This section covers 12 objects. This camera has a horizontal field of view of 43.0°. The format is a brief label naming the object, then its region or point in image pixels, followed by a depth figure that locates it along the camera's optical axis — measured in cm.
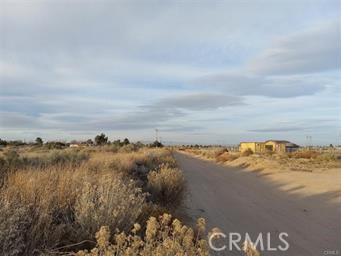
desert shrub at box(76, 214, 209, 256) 451
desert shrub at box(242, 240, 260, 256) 388
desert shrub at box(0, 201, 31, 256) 559
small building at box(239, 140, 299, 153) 10000
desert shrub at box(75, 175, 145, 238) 723
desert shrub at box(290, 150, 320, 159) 5211
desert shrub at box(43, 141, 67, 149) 7489
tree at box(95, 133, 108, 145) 10188
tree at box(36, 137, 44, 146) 8646
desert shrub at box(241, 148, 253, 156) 6506
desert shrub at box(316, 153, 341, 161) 4519
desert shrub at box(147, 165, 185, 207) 1389
